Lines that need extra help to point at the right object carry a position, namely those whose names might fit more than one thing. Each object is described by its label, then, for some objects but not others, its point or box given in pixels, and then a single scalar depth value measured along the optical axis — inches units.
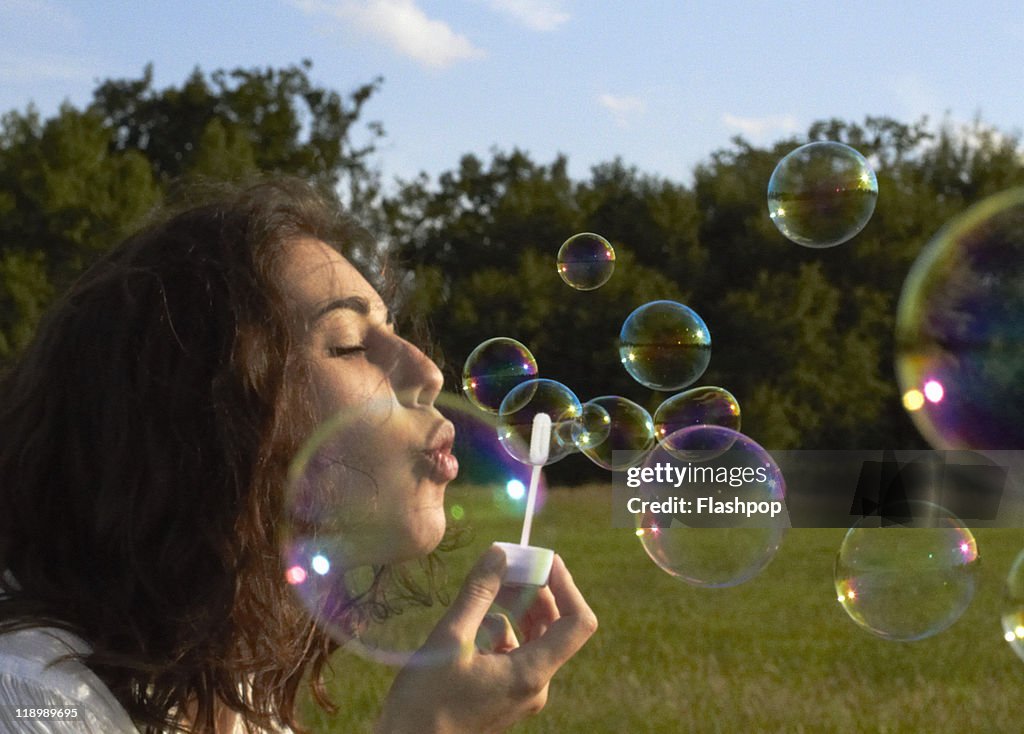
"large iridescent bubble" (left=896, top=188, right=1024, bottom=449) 236.8
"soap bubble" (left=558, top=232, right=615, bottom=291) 199.9
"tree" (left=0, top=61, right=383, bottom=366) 867.4
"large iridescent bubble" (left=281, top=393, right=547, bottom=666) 68.5
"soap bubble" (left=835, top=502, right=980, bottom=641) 143.1
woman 61.6
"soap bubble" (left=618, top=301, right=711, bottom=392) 191.3
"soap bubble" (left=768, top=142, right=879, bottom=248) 179.8
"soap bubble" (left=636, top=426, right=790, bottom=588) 151.3
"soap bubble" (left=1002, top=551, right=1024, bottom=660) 145.4
